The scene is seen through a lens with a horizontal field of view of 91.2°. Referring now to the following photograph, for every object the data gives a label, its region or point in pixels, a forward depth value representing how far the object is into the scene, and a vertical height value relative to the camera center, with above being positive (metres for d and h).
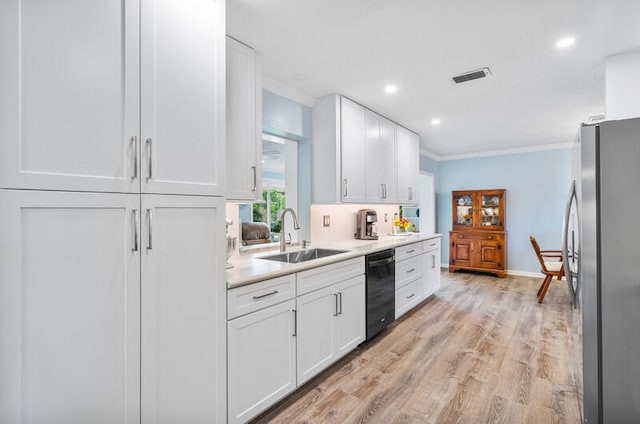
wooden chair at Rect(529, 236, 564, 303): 4.21 -0.77
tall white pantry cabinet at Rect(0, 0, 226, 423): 1.05 +0.01
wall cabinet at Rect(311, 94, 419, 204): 3.19 +0.67
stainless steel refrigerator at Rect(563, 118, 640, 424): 1.37 -0.26
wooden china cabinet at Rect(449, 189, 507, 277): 5.77 -0.35
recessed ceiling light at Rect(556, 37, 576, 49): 2.16 +1.21
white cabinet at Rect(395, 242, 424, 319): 3.46 -0.74
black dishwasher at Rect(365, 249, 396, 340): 2.90 -0.75
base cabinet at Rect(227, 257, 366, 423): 1.72 -0.78
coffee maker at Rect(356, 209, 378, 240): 4.01 -0.15
